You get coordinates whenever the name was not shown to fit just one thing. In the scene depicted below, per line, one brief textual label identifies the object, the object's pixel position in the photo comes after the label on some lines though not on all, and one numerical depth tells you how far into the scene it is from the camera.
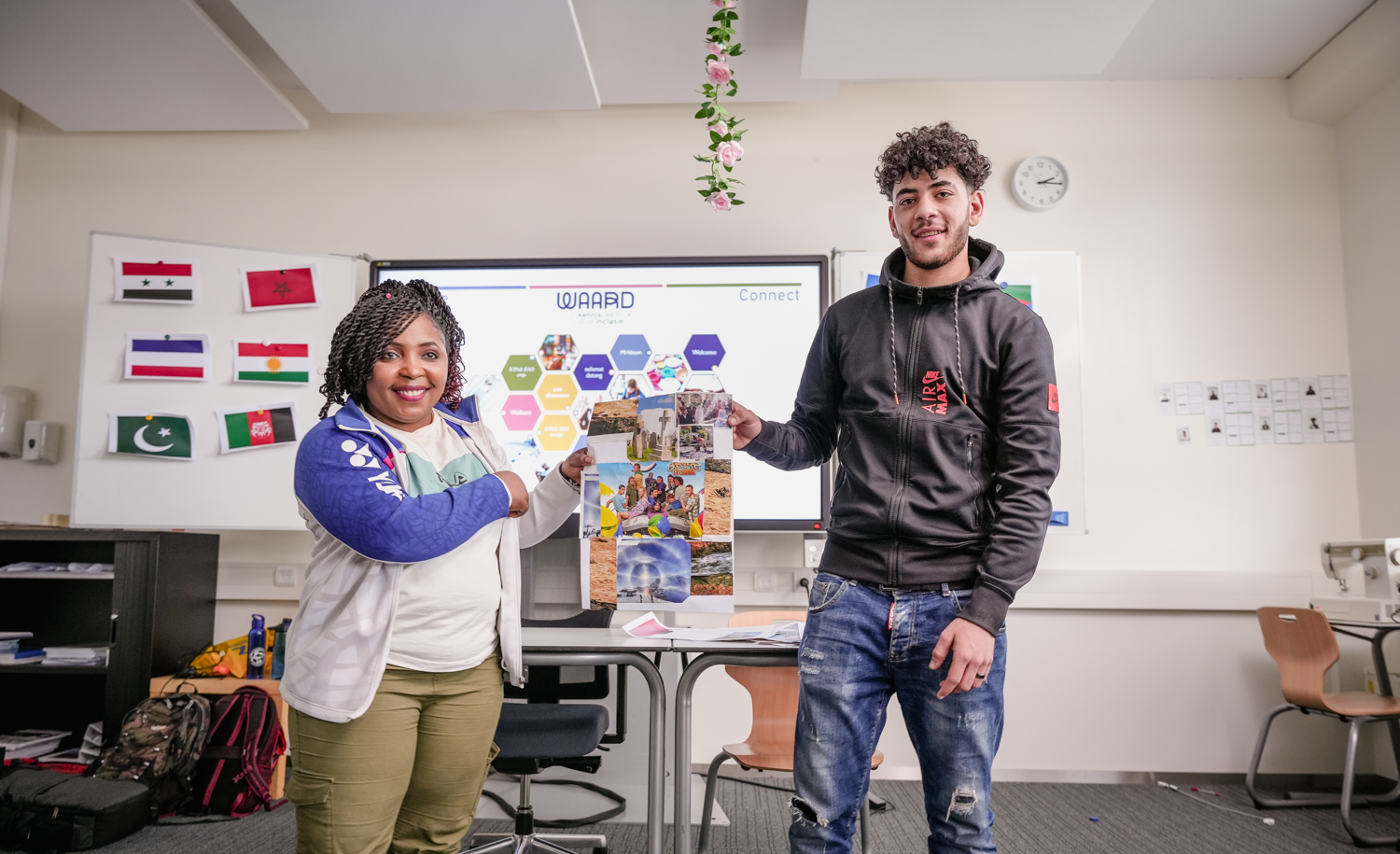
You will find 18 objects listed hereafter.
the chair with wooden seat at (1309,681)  2.88
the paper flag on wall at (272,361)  3.44
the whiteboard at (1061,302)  3.44
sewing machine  2.86
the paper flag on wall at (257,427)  3.41
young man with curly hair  1.37
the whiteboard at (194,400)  3.37
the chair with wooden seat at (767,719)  2.42
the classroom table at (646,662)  1.91
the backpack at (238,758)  2.98
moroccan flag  3.46
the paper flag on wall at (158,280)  3.42
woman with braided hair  1.32
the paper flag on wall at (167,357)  3.41
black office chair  2.26
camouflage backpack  2.87
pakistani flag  3.37
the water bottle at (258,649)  3.28
